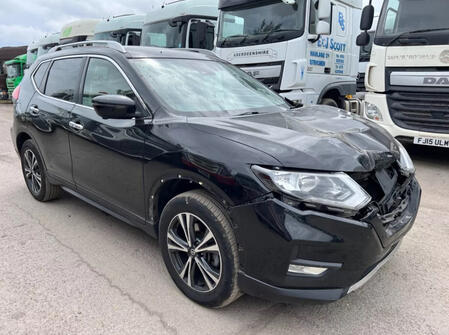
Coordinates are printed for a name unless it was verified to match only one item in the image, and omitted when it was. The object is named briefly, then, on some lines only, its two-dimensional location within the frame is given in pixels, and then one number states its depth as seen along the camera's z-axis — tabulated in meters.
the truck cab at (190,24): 8.68
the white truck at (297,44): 6.50
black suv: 2.06
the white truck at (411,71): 5.41
